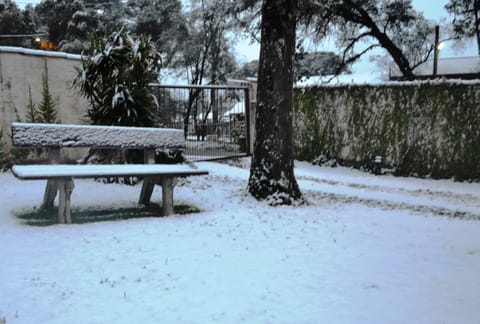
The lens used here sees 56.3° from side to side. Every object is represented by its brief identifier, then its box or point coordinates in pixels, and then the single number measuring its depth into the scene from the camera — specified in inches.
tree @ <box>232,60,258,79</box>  1026.9
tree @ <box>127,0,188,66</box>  952.3
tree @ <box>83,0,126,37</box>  1024.2
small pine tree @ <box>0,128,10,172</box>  299.7
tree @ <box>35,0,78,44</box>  1076.4
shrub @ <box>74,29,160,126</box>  285.4
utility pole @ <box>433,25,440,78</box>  876.7
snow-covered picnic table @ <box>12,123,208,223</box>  181.9
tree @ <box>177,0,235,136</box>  900.0
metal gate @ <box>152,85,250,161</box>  392.2
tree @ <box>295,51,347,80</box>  757.3
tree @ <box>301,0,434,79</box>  634.9
